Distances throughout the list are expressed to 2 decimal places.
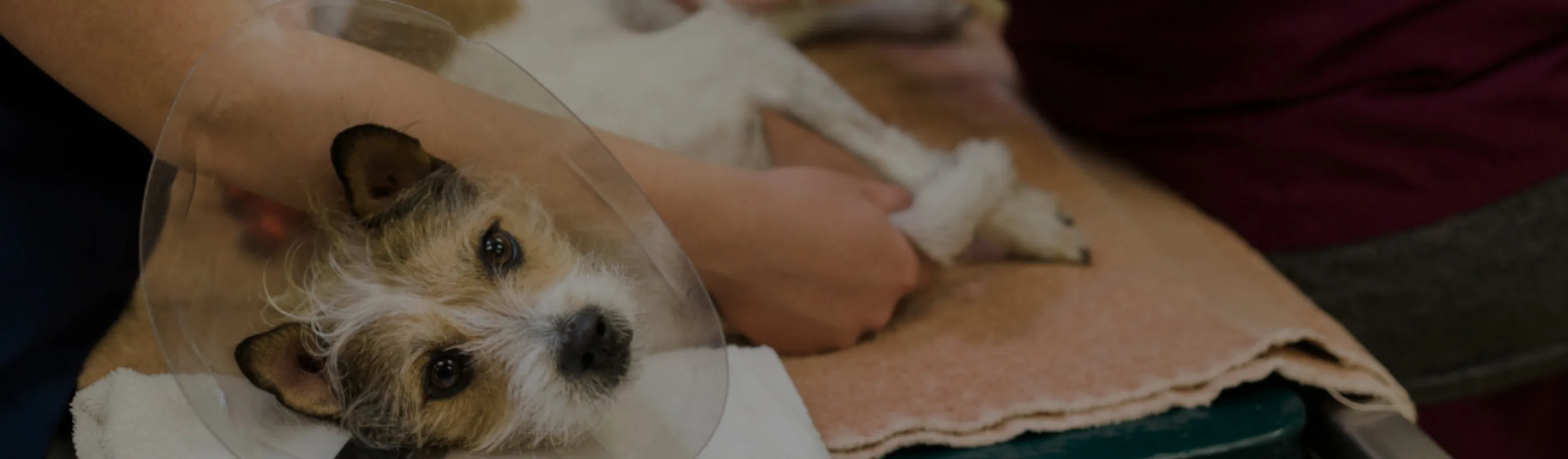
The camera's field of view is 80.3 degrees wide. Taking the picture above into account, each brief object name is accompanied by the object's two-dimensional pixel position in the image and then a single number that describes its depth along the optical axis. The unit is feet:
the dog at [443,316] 2.36
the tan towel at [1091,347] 3.21
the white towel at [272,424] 2.38
